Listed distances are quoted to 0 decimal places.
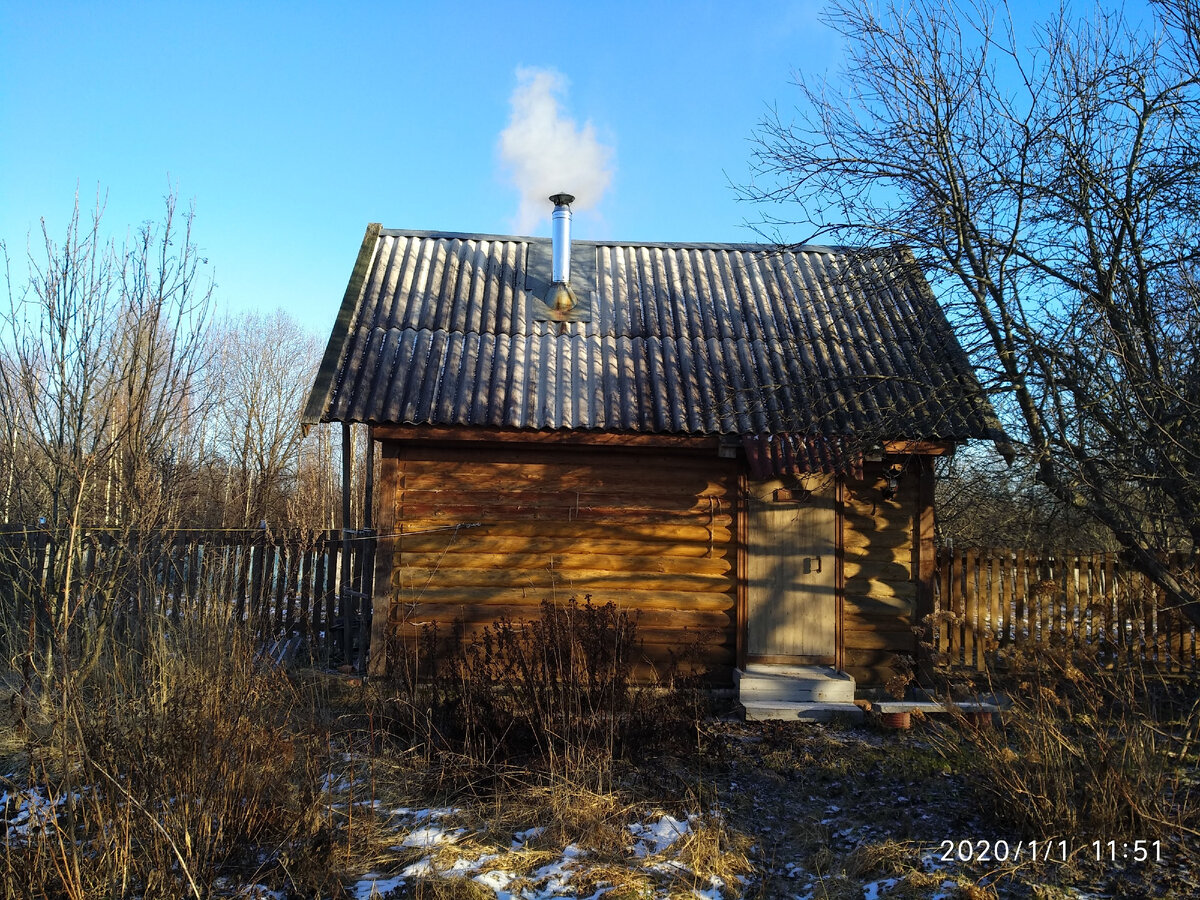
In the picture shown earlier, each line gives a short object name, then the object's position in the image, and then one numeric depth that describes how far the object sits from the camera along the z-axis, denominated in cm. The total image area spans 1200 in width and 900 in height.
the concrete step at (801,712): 739
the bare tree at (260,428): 2473
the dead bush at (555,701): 554
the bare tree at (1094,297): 600
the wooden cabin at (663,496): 786
